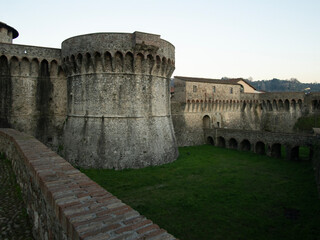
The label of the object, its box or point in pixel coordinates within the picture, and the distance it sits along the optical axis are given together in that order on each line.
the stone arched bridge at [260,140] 20.94
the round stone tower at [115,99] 17.05
